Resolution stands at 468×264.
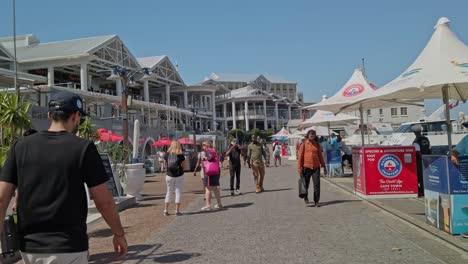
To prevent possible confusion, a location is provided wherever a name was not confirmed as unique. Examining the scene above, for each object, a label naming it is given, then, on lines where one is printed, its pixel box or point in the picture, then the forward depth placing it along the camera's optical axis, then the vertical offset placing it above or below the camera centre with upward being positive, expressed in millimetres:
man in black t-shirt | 2777 -194
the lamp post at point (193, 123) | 35703 +3721
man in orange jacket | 10633 -320
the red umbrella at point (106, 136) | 23469 +918
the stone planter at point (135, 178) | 13367 -668
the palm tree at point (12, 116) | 8531 +733
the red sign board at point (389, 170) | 11344 -600
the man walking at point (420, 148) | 11477 -116
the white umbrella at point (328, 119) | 22016 +1257
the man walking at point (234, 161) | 13852 -310
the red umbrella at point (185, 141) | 36625 +807
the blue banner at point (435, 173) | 6977 -443
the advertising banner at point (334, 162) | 18547 -591
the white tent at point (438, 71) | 7848 +1209
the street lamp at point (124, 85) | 15211 +2334
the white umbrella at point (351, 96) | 14797 +1618
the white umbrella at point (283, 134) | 46344 +1389
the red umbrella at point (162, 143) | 34281 +670
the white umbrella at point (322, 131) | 31094 +1035
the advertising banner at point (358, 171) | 11531 -632
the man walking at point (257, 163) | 14180 -396
